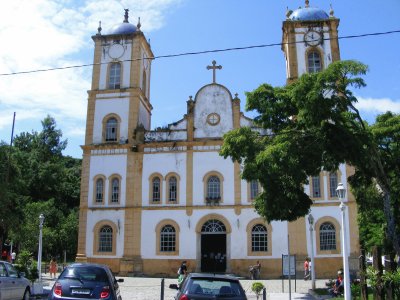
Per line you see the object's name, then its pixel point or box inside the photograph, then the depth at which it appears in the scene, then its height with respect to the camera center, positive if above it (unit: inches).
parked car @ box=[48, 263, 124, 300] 438.9 -32.5
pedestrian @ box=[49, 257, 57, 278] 1127.6 -44.6
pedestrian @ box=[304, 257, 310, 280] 1091.3 -44.4
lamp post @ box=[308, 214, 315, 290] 813.7 -13.4
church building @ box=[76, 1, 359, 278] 1167.6 +147.0
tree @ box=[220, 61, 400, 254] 633.0 +154.5
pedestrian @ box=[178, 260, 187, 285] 869.8 -41.5
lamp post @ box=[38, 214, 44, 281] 831.0 +2.9
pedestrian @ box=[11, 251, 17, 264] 1267.8 -21.3
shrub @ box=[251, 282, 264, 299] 641.6 -51.7
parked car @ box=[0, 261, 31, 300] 515.3 -39.9
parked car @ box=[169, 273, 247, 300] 373.7 -30.9
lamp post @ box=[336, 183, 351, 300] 518.3 -23.7
